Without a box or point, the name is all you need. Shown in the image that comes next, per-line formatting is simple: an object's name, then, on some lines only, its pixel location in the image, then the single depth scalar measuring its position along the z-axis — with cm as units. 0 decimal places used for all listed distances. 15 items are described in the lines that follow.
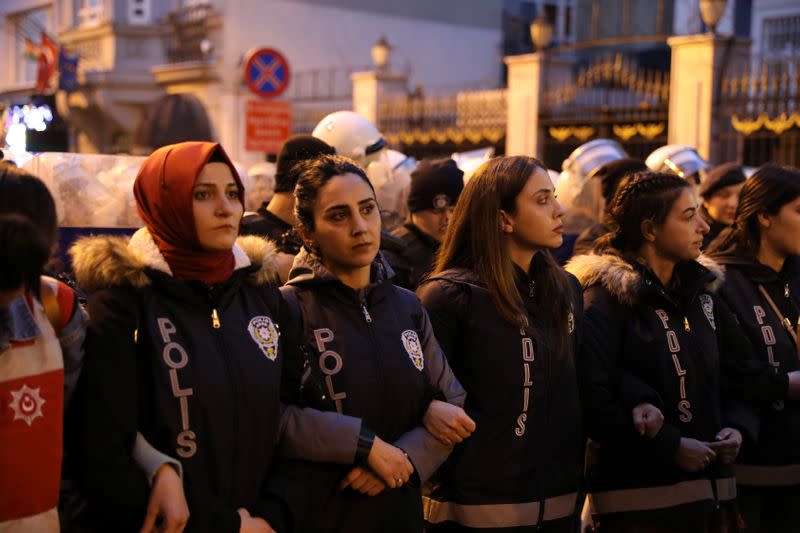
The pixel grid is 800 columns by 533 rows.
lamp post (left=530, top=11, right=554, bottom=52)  1852
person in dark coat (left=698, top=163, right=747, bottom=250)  680
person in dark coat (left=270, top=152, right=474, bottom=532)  338
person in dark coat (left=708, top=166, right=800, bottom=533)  480
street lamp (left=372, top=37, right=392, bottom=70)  2209
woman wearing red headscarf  288
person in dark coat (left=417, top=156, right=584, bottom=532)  395
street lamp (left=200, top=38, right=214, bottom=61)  2359
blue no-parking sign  1216
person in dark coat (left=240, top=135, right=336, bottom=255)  506
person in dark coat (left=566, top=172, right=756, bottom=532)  421
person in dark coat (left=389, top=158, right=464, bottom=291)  586
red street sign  1198
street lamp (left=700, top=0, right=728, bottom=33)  1523
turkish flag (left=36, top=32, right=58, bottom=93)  2606
